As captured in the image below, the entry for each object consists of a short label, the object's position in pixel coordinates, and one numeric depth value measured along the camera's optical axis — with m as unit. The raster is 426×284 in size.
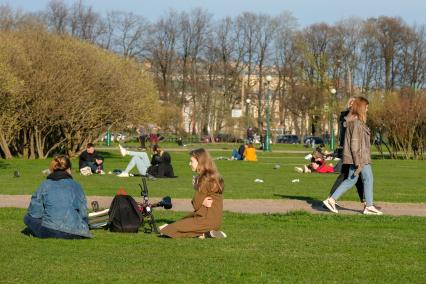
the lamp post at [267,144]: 65.94
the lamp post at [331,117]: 64.65
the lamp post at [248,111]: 96.51
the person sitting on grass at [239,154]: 46.07
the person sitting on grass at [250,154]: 45.25
